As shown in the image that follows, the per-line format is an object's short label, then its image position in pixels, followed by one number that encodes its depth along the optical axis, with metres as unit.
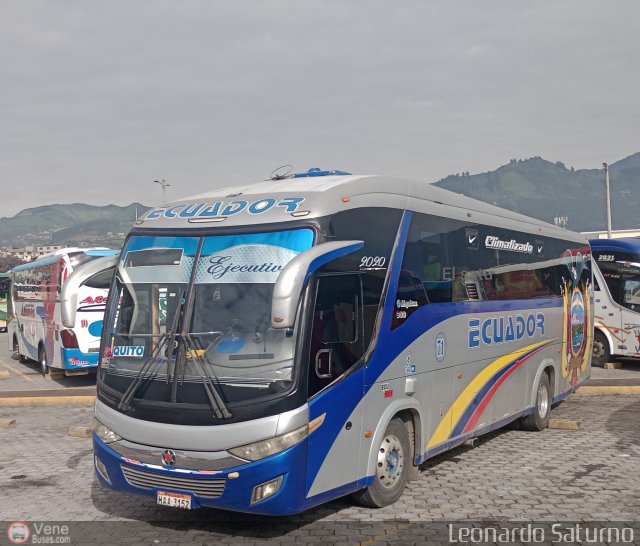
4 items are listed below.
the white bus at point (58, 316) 16.77
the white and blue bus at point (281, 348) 6.27
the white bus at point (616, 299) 18.25
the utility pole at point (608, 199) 43.15
